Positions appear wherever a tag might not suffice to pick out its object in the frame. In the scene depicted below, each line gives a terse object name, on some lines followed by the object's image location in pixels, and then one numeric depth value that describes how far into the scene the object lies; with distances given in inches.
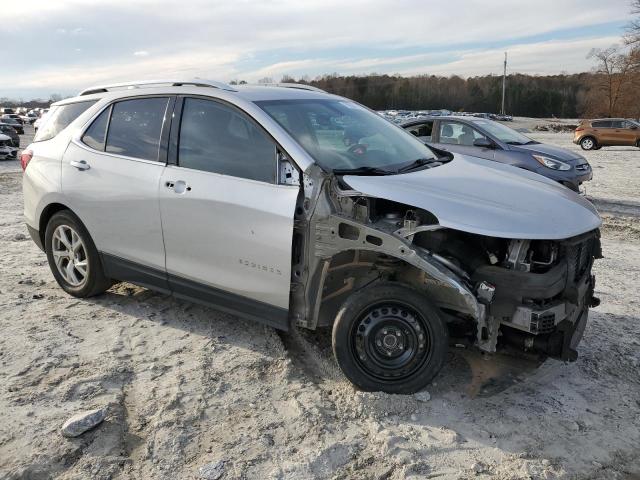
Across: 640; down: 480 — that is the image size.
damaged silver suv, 132.0
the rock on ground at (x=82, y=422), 124.5
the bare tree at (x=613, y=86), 2173.0
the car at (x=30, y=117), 2465.8
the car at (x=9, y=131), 913.9
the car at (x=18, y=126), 1500.9
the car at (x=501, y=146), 383.6
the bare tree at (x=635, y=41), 1635.1
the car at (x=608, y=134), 1032.2
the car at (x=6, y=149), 772.6
